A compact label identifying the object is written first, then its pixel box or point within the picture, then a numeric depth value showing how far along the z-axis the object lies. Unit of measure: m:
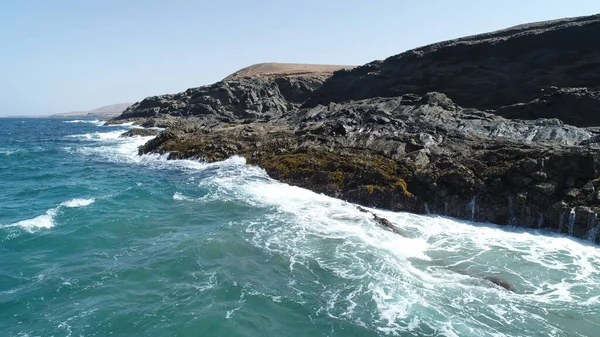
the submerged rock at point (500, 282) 12.72
